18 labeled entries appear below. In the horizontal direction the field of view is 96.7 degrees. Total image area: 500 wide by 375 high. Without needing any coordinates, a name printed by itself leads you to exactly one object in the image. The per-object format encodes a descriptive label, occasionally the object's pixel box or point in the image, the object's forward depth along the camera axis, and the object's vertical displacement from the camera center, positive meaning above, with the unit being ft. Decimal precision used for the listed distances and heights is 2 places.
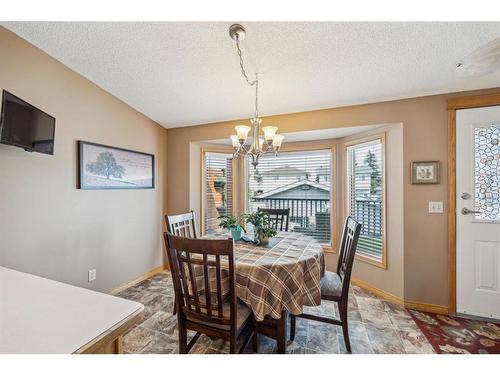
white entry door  7.00 -0.76
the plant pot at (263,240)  6.74 -1.57
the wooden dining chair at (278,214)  9.23 -1.08
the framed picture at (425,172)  7.52 +0.53
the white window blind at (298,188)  11.10 +0.02
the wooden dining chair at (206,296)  4.23 -2.35
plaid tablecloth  4.89 -2.14
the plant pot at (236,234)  7.38 -1.52
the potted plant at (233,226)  7.12 -1.20
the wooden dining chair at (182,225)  7.06 -1.26
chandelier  6.26 +1.42
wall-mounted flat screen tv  5.06 +1.60
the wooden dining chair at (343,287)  5.53 -2.63
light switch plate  7.52 -0.69
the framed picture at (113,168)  7.84 +0.86
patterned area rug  5.80 -4.20
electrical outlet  8.00 -3.11
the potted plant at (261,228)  6.77 -1.22
